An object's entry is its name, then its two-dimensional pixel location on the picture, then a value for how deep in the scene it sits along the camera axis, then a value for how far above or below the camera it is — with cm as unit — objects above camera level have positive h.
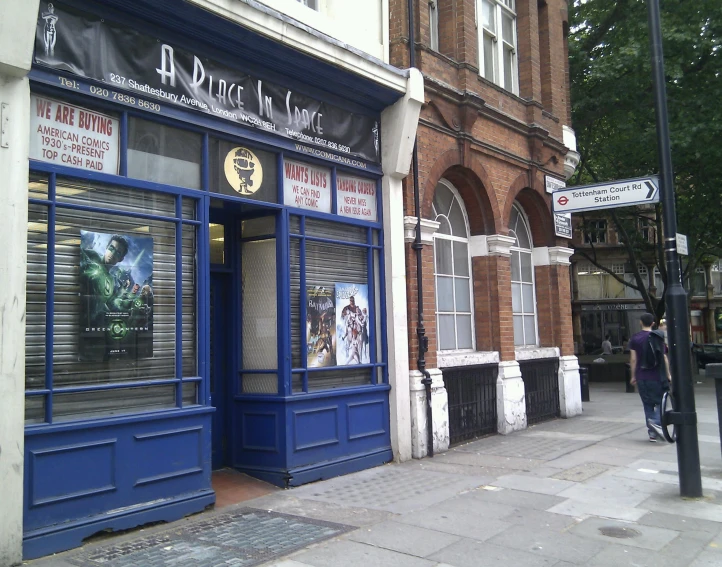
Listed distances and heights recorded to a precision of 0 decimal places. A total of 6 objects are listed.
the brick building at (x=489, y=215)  1020 +222
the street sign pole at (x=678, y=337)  695 -4
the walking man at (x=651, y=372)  1042 -58
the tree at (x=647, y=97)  1689 +660
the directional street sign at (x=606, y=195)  781 +176
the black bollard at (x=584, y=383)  1631 -113
